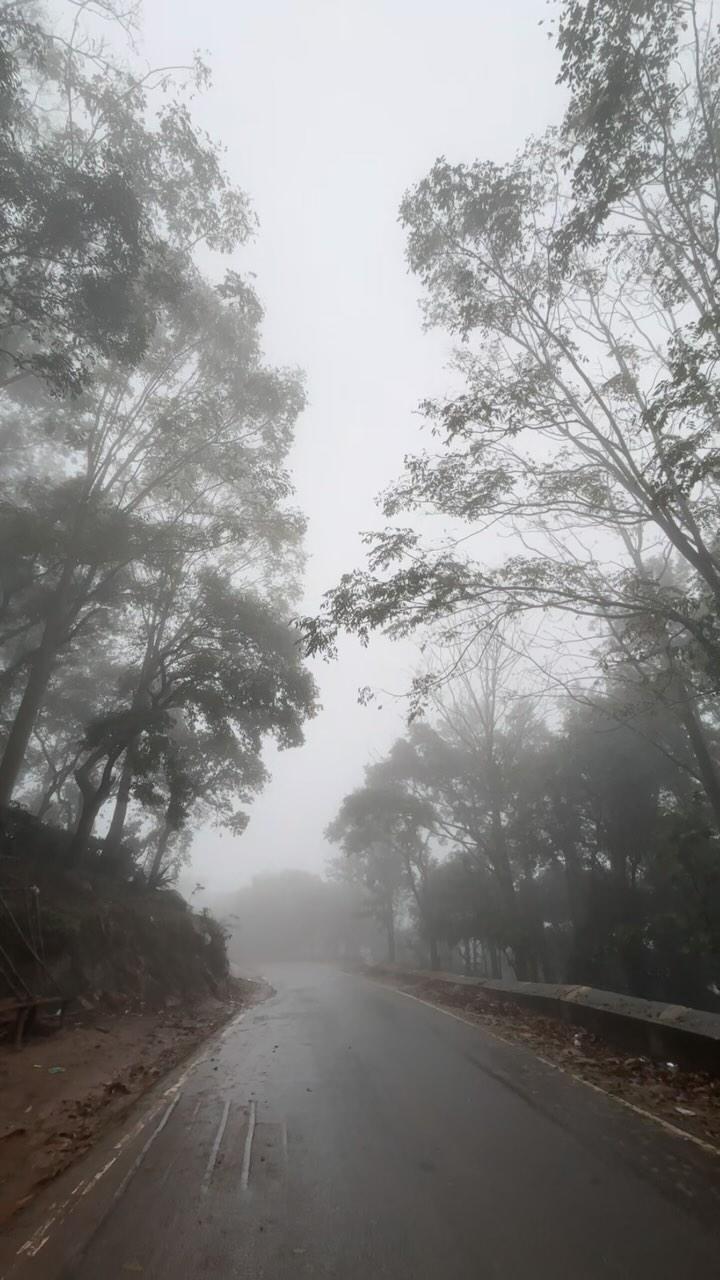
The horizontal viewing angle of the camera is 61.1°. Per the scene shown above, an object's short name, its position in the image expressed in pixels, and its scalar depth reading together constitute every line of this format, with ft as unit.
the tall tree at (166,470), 51.11
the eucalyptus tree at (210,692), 55.16
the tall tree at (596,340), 25.32
